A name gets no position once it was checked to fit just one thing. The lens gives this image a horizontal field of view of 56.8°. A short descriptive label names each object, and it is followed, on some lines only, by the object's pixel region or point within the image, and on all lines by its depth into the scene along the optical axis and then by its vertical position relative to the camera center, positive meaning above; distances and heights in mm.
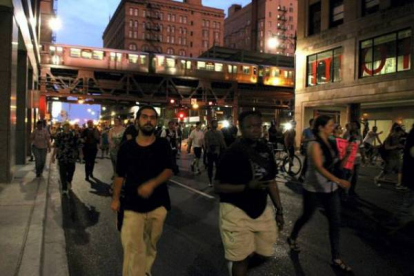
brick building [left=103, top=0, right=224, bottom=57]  110812 +30819
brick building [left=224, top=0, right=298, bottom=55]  110956 +32169
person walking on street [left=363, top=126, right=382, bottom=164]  16484 -404
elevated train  39688 +7238
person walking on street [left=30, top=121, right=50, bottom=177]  10898 -587
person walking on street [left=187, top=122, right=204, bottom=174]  12695 -439
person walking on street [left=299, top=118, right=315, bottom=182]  10137 -101
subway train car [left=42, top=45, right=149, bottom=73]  39438 +7294
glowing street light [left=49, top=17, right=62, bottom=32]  31291 +8548
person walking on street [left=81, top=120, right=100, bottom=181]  10953 -613
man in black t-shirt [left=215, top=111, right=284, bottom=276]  3008 -537
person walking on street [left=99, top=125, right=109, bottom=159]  19016 -751
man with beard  3359 -531
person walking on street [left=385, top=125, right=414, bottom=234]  4873 -847
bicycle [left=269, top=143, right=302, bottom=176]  12573 -1071
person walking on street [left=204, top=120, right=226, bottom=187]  10195 -419
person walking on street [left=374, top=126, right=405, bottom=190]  9844 -435
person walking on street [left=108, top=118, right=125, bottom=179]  9000 -211
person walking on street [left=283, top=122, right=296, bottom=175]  12462 -460
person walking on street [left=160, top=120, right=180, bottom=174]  14050 -207
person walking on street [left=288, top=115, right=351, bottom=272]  4348 -567
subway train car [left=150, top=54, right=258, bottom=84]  43719 +7252
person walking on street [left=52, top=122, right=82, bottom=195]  8617 -564
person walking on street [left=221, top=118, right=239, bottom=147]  11320 -129
